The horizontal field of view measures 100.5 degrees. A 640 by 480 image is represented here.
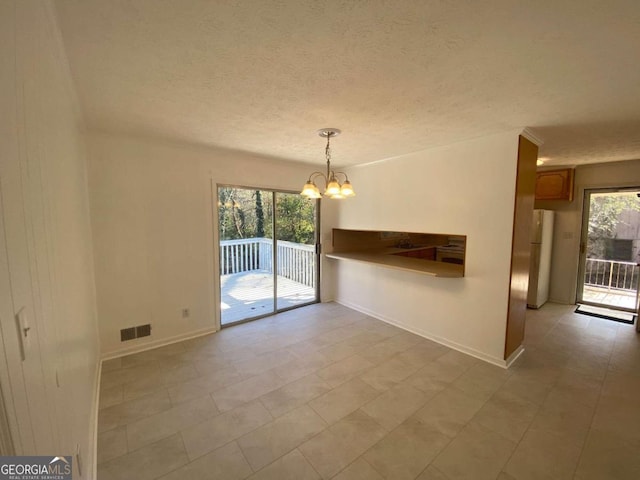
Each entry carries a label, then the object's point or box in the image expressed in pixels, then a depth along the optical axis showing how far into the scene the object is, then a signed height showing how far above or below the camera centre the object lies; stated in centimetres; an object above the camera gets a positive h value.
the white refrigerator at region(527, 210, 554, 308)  454 -65
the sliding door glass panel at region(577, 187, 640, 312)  434 -53
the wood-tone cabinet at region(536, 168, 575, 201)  456 +59
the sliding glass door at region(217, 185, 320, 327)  386 -57
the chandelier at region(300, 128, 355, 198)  238 +27
